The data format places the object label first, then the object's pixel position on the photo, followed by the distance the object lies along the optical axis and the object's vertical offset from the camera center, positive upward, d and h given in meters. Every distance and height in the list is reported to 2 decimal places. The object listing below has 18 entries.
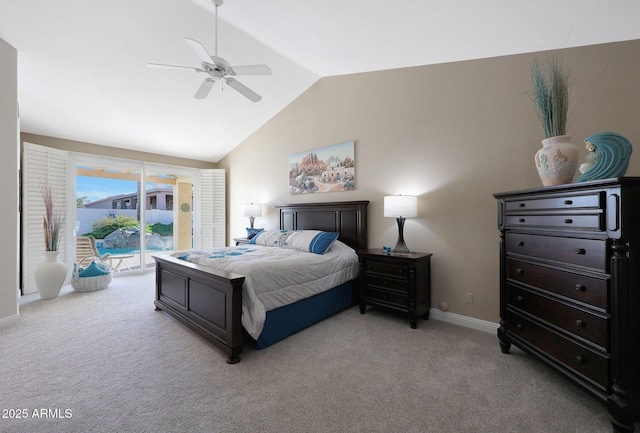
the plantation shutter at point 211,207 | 6.19 +0.21
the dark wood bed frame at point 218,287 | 2.26 -0.69
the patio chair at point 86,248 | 4.82 -0.57
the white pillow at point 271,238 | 4.04 -0.34
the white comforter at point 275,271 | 2.34 -0.56
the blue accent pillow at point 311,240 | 3.47 -0.33
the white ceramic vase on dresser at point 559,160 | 1.83 +0.38
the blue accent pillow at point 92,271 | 4.25 -0.86
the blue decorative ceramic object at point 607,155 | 1.60 +0.36
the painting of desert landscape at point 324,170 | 3.98 +0.72
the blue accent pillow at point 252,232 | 4.83 -0.29
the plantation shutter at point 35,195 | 3.89 +0.32
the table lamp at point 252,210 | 5.16 +0.11
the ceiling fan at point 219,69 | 2.42 +1.37
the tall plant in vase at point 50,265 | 3.79 -0.68
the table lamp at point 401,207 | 3.09 +0.10
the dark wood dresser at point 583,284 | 1.43 -0.42
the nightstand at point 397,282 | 2.91 -0.74
